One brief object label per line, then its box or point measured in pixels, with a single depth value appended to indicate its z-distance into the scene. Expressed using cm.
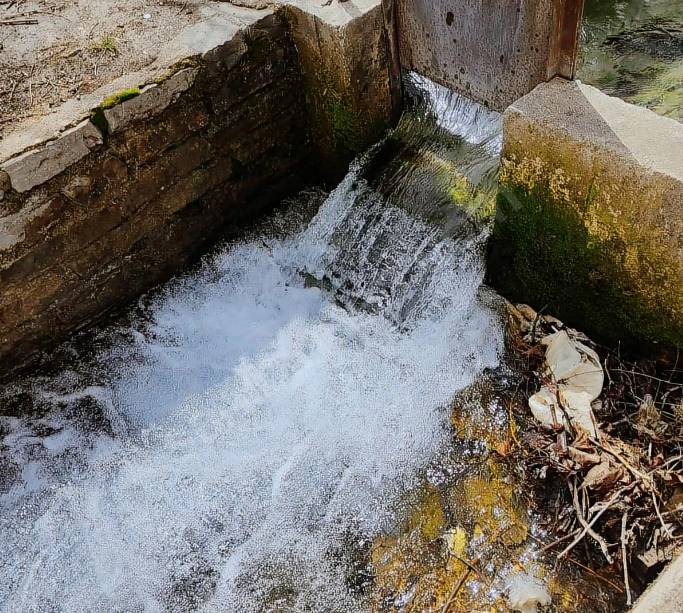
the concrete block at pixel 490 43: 307
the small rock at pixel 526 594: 277
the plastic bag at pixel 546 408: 324
